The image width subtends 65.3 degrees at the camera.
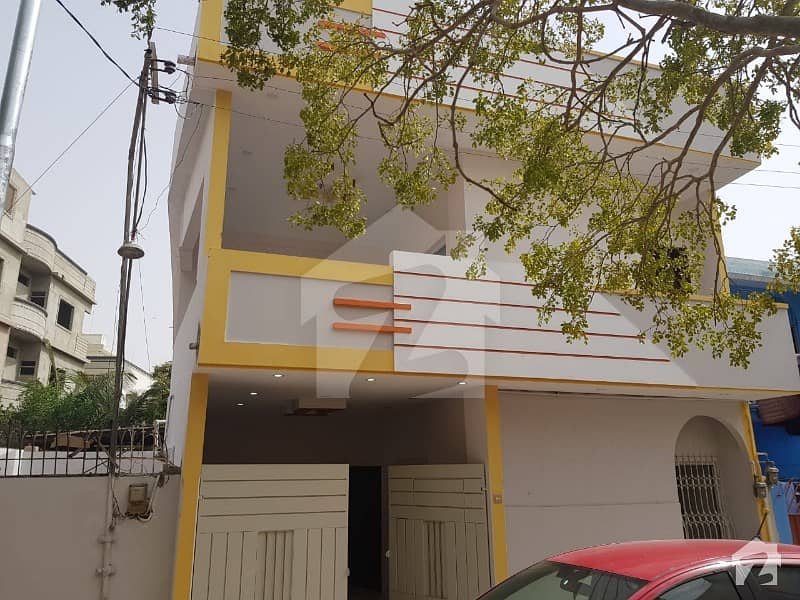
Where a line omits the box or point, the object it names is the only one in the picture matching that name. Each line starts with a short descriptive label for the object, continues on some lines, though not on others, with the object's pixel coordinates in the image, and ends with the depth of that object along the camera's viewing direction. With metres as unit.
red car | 3.13
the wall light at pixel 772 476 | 9.98
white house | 6.83
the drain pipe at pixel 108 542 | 6.61
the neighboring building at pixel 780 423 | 12.05
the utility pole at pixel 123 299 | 6.69
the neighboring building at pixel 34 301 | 23.69
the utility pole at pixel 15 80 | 4.17
